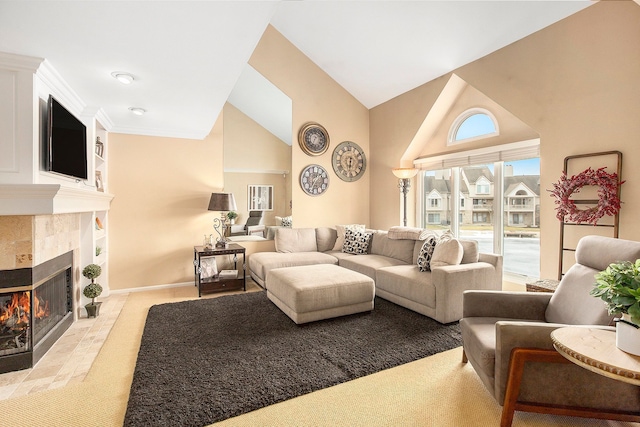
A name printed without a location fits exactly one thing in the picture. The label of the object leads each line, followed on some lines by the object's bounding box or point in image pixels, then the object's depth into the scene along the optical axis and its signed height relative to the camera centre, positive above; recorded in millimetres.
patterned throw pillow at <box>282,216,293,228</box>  5379 -161
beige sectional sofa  3137 -655
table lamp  4520 +100
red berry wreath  2773 +155
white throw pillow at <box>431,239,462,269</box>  3297 -433
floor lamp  4785 +498
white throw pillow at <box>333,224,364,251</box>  5125 -403
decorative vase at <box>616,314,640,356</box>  1384 -537
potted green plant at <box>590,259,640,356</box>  1374 -375
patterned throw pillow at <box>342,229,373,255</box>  4840 -457
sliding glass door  3852 +36
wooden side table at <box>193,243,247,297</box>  4297 -914
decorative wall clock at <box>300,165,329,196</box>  5387 +532
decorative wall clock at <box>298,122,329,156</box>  5352 +1216
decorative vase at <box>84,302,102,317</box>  3447 -1043
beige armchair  1668 -860
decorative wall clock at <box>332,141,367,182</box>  5699 +898
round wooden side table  1298 -610
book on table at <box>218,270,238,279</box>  4457 -871
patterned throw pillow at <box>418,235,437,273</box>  3594 -472
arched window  4152 +1160
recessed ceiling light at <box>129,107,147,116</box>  3605 +1132
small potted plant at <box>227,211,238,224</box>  4895 -58
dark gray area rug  1949 -1114
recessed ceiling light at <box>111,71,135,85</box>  2660 +1120
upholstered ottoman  3086 -806
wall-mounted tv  2486 +573
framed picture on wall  5223 +216
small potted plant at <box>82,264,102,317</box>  3441 -838
